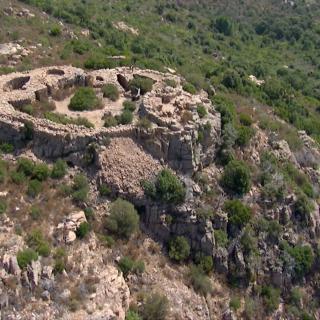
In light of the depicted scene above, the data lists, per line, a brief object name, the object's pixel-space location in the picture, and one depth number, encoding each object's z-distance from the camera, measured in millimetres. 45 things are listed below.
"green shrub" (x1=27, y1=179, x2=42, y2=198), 32000
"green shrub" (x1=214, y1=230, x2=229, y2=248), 35062
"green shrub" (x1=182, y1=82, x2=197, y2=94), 42959
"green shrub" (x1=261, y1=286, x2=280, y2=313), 35375
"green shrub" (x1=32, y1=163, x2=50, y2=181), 32844
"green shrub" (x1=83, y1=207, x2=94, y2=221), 32375
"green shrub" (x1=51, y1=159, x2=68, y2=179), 33250
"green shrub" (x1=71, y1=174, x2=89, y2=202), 32531
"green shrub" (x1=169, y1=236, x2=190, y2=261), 33844
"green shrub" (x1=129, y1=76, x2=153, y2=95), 40812
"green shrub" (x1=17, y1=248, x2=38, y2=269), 27578
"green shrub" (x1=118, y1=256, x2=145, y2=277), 31188
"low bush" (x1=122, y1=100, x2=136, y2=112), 38156
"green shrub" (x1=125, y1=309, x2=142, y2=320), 29125
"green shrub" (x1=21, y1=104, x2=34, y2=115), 36094
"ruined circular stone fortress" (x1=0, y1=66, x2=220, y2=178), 34219
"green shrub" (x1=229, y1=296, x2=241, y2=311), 33938
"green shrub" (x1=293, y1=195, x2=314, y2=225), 38969
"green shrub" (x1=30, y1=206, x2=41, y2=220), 30562
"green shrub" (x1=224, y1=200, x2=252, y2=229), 35938
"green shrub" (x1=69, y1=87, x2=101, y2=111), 38062
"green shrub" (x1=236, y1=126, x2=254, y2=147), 40000
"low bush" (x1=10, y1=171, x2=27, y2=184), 32188
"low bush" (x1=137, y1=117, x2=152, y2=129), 35812
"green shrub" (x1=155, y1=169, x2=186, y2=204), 34156
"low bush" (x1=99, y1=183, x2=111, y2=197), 33625
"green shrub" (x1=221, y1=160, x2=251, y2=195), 37125
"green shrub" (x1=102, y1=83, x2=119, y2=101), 40000
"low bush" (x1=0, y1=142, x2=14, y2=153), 33906
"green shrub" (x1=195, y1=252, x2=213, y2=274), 34281
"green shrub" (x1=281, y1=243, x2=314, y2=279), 36906
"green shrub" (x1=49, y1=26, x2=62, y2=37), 51812
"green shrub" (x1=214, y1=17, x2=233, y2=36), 83875
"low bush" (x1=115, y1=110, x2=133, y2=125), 36312
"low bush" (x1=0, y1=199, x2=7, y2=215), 30000
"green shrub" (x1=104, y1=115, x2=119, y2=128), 35906
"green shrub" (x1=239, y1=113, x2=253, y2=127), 42656
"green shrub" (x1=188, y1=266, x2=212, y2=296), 33250
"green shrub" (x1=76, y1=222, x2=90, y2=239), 30906
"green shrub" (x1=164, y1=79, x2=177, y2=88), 42178
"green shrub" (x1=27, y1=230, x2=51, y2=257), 28681
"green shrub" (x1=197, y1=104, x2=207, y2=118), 38656
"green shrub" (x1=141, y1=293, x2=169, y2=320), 29781
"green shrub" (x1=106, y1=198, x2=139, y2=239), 32375
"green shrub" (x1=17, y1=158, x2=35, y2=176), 32844
